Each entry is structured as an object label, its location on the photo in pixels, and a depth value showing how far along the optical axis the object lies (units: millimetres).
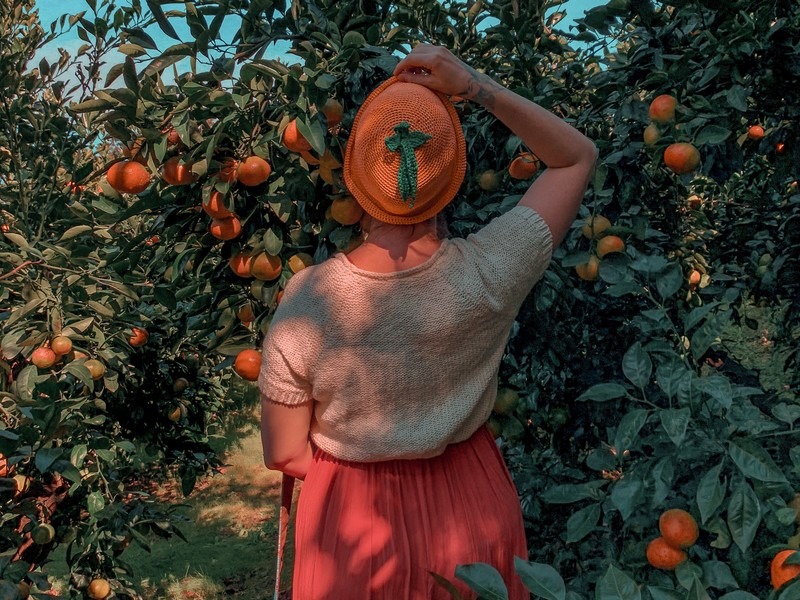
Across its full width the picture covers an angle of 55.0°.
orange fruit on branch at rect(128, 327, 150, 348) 2713
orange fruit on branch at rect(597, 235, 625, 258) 1721
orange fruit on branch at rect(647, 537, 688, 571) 1366
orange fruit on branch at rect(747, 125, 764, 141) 2619
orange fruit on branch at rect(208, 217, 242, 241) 1717
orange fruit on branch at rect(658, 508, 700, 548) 1354
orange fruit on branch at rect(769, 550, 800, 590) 1184
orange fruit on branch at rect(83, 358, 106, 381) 2277
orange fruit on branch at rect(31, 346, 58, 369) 2178
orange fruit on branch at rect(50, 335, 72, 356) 2217
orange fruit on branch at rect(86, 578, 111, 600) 2635
